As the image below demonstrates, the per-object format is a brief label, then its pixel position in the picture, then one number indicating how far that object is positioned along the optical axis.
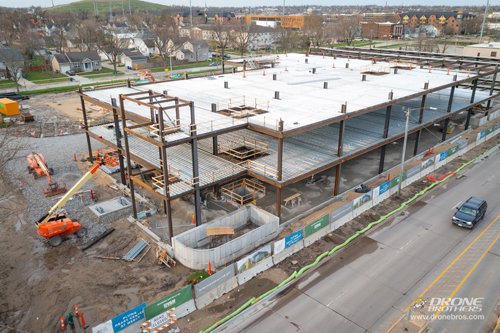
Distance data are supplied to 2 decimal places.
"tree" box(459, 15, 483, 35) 171.38
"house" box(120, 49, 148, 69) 100.00
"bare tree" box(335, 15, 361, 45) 140.62
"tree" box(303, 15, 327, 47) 131.86
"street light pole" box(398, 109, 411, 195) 32.62
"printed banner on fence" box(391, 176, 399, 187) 33.51
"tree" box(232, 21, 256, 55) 121.21
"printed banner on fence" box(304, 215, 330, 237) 26.43
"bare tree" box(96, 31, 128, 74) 96.69
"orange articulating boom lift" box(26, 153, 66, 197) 33.47
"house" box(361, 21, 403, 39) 168.50
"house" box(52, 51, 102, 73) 92.69
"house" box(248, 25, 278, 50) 135.12
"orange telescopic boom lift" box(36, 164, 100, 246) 25.98
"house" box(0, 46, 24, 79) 73.81
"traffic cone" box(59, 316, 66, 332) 19.30
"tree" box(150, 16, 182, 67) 107.12
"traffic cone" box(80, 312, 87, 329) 19.71
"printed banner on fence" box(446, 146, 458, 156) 40.69
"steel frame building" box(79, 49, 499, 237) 27.61
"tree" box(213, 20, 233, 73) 125.46
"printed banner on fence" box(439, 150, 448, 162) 39.58
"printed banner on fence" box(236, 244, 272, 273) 22.77
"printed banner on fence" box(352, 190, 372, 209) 30.01
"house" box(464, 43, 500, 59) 69.43
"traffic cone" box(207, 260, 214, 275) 23.32
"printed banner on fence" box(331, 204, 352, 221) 28.36
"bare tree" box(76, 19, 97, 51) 113.62
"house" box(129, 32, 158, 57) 122.44
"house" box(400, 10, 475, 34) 171.14
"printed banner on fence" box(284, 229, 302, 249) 25.06
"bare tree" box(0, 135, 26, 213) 30.83
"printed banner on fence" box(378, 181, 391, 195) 32.28
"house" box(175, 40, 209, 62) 113.62
